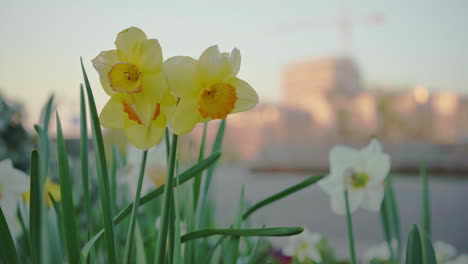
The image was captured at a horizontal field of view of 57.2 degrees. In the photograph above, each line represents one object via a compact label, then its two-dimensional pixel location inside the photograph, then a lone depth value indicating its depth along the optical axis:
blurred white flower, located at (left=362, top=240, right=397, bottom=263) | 0.76
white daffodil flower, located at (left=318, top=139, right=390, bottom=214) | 0.51
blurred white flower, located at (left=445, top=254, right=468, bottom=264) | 0.65
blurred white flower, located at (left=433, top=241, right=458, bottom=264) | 0.70
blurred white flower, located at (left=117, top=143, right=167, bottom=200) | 0.60
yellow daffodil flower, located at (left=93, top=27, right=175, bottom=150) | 0.27
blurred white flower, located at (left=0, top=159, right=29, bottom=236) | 0.43
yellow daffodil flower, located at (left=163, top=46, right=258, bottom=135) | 0.28
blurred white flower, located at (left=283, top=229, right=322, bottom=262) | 0.71
